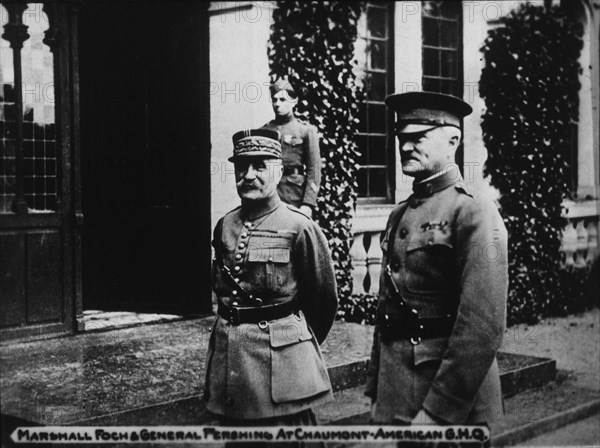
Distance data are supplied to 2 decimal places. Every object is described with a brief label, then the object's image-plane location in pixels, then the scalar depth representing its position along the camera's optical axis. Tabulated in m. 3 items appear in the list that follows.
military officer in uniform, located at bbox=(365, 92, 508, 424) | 2.61
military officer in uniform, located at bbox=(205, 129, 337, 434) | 3.09
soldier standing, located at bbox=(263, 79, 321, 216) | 5.98
